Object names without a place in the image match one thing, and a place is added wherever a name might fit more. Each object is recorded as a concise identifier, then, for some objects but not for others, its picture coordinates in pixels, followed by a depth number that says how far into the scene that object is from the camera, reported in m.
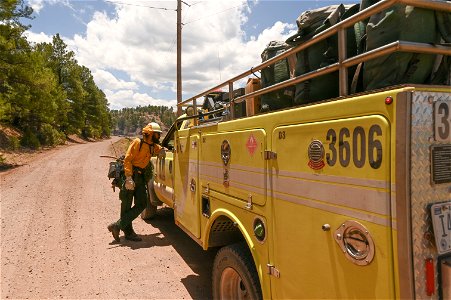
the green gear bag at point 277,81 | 2.82
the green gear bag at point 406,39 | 1.82
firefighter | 5.83
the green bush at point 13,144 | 21.20
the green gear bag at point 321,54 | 2.35
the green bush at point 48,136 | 28.64
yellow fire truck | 1.49
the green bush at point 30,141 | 24.72
